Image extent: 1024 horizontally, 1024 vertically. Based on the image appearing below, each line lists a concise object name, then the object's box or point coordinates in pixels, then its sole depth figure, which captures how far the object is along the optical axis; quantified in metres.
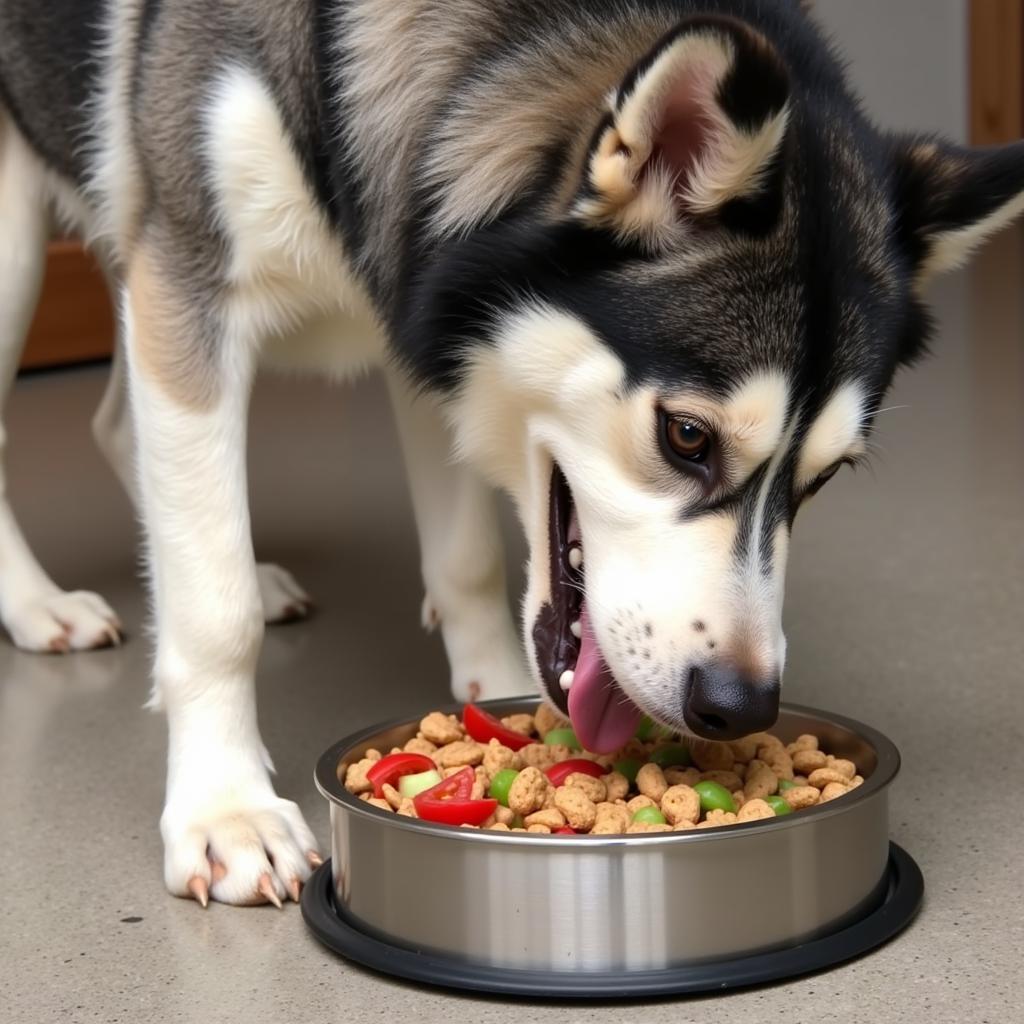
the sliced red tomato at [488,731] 0.64
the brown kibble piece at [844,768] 0.59
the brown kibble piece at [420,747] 0.63
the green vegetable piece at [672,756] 0.61
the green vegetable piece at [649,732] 0.63
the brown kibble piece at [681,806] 0.56
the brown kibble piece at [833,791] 0.58
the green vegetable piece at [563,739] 0.63
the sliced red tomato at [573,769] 0.60
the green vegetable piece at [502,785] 0.58
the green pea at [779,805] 0.57
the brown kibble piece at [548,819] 0.56
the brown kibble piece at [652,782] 0.58
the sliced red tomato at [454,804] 0.56
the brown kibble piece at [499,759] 0.61
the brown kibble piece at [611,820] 0.55
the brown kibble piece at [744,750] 0.62
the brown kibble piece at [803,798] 0.58
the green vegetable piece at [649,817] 0.56
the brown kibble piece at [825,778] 0.59
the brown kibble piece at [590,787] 0.58
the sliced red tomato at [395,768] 0.60
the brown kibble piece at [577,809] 0.56
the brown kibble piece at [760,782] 0.59
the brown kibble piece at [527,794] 0.57
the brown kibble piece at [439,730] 0.64
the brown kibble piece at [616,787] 0.59
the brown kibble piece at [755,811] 0.55
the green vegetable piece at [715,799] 0.57
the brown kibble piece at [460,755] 0.62
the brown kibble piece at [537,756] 0.62
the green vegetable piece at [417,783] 0.60
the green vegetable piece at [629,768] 0.61
